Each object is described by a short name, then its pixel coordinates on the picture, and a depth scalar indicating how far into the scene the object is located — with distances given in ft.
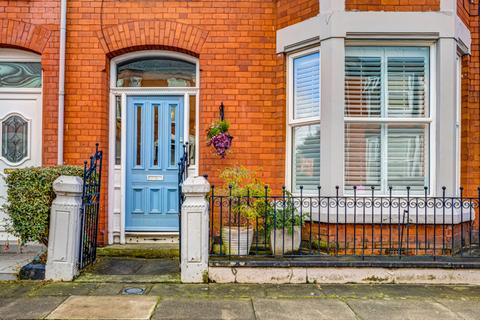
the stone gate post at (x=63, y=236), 16.19
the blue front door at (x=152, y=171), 21.75
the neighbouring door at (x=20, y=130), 21.81
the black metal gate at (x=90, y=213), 16.92
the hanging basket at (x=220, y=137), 19.86
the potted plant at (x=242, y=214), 17.16
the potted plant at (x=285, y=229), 17.15
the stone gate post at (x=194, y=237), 16.02
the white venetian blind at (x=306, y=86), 19.70
